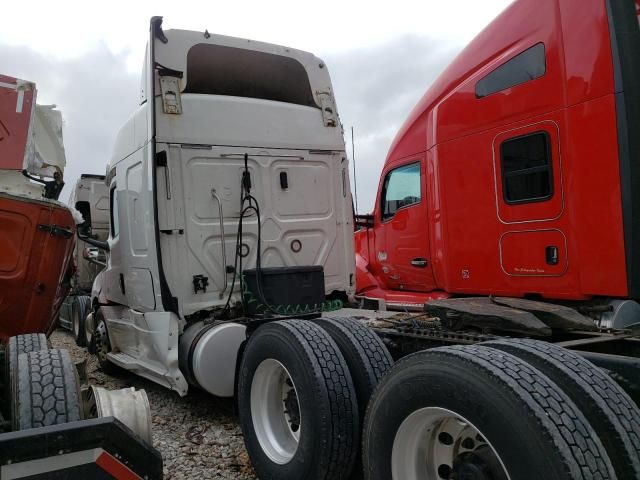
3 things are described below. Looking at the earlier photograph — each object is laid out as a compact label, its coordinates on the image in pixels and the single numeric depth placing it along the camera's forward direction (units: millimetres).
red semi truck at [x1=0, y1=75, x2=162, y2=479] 1872
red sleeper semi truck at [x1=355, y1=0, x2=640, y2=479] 1840
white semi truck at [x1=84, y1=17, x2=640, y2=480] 1810
